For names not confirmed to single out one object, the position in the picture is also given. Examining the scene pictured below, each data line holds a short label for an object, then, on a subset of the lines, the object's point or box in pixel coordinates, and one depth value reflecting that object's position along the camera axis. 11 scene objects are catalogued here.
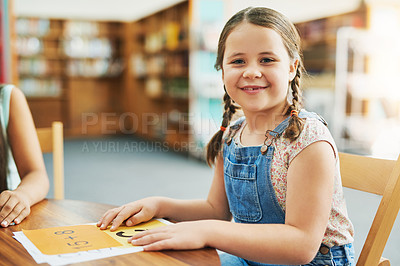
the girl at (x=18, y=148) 1.15
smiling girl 0.75
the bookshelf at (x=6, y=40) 3.20
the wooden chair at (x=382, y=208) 0.83
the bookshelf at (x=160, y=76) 5.69
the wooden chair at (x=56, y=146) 1.39
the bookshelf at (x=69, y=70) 7.34
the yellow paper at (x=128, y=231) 0.78
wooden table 0.67
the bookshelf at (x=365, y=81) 4.84
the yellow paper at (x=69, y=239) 0.73
